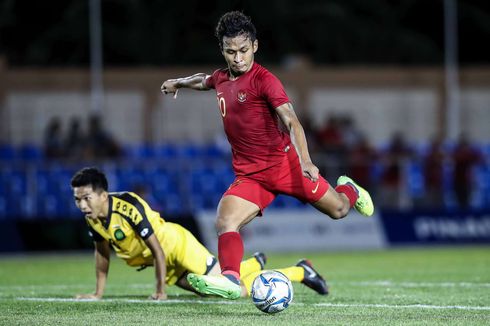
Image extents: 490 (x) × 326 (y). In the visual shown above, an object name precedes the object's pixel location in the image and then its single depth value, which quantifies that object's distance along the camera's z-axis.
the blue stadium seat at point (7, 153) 47.53
